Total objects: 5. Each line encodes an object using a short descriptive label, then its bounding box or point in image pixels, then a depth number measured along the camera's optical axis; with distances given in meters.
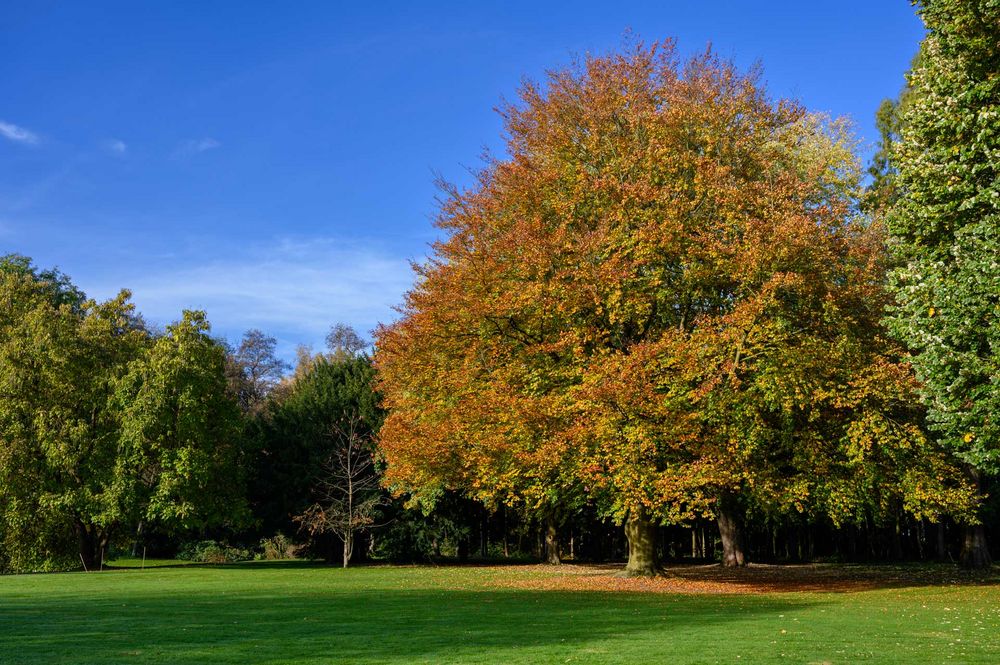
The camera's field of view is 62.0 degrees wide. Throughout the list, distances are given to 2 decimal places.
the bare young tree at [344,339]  90.64
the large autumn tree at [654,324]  24.36
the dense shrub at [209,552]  55.03
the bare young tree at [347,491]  45.44
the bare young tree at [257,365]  83.38
